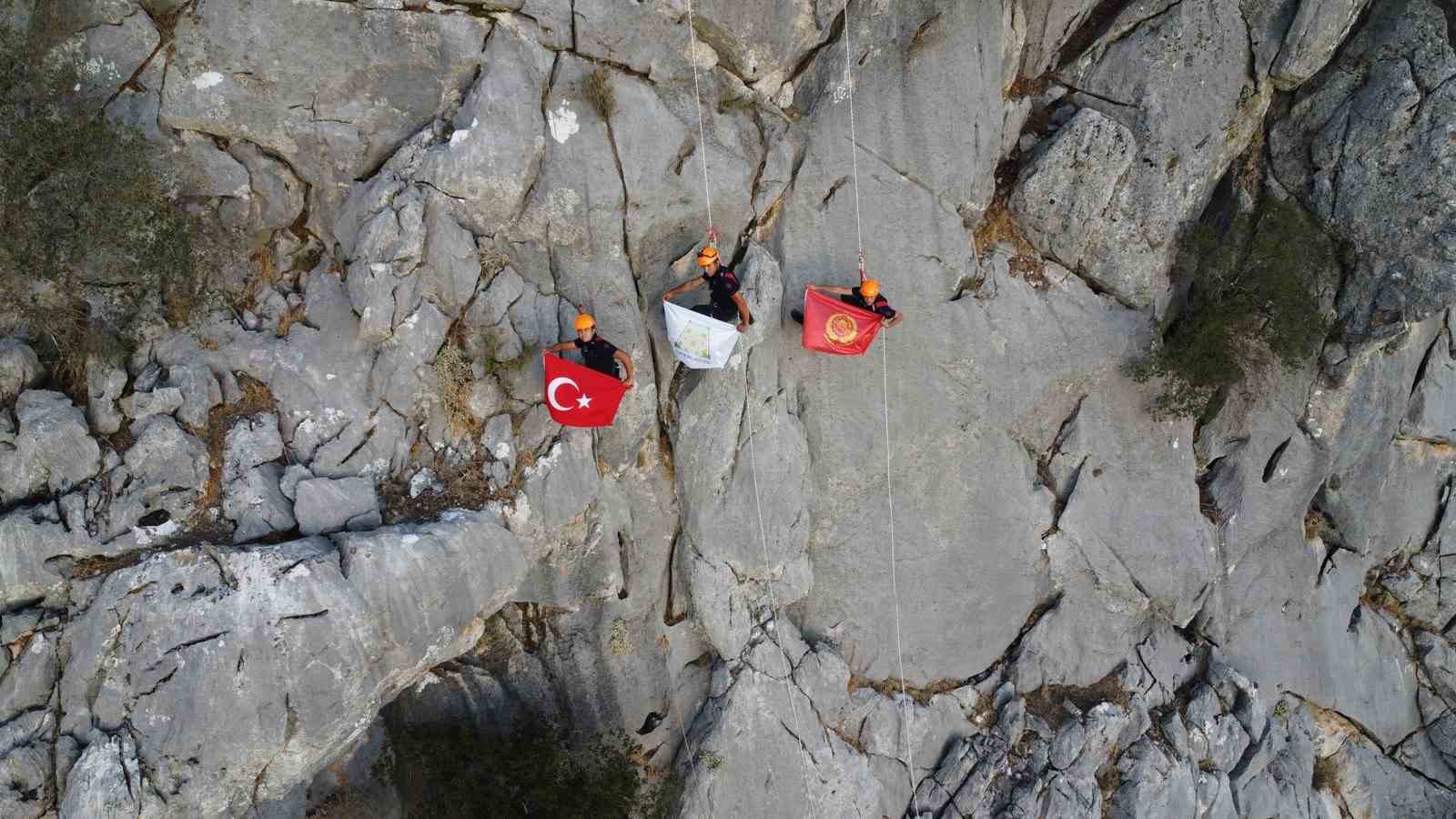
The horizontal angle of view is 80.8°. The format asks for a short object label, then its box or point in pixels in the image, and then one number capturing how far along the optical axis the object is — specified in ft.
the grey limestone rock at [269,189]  35.29
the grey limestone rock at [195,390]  33.12
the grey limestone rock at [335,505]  33.14
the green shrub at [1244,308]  42.86
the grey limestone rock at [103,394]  32.48
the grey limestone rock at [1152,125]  42.83
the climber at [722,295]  35.68
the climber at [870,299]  36.91
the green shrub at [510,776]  34.78
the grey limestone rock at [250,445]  33.12
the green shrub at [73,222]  30.71
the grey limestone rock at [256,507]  32.30
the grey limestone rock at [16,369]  31.86
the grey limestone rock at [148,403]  32.68
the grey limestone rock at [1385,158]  41.37
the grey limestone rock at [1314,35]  42.19
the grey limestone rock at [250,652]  29.40
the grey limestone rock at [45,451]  31.07
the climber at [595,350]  34.24
